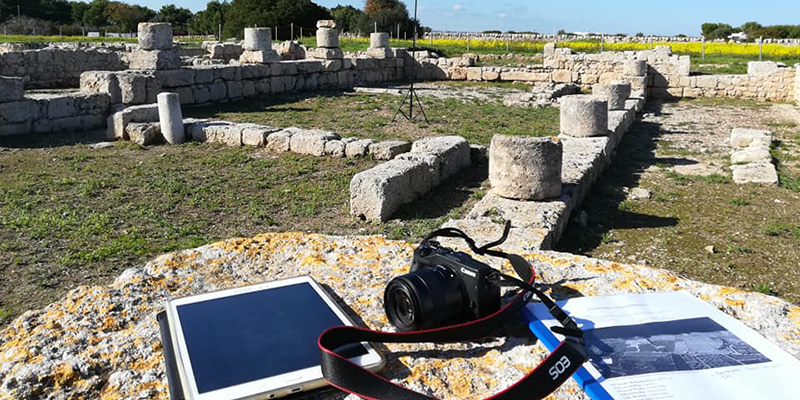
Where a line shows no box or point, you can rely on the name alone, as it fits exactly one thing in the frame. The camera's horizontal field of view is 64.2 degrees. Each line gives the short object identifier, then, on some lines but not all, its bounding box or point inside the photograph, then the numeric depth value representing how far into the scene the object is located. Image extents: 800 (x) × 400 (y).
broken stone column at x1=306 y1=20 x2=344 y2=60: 22.12
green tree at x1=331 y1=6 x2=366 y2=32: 55.43
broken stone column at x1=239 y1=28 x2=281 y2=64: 19.34
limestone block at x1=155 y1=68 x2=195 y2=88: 15.45
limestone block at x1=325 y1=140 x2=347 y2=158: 10.60
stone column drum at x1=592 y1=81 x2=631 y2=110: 14.84
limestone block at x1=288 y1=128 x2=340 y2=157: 10.77
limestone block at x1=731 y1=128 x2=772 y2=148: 12.02
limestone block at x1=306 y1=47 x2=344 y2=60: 22.11
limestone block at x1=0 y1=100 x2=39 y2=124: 11.95
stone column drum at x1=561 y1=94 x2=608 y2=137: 10.64
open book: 1.57
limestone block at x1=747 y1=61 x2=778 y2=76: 19.28
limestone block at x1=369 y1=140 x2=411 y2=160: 10.35
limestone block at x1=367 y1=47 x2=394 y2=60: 24.52
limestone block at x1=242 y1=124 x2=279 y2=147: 11.35
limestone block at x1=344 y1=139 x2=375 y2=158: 10.48
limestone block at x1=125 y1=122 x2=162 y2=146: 11.69
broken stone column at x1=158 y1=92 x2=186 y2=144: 11.69
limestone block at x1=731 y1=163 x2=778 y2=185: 9.40
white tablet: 1.57
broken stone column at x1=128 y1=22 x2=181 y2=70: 15.62
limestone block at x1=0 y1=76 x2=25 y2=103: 11.99
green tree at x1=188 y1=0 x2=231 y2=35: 47.41
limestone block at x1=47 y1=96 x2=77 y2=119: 12.64
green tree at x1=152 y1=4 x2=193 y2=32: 56.03
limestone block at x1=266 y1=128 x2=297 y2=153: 11.09
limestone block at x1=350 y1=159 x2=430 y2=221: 7.29
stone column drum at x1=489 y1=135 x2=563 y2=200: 7.20
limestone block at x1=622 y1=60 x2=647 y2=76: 19.70
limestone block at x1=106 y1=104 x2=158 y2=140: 12.18
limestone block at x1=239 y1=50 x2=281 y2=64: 19.28
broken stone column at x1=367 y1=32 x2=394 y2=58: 24.55
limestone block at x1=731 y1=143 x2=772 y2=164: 10.56
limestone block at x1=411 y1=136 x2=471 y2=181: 9.12
